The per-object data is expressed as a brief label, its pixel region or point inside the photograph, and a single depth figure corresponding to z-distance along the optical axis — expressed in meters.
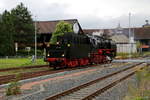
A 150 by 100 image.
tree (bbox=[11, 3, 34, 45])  73.31
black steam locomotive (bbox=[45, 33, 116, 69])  26.23
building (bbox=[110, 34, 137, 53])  89.94
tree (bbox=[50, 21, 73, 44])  66.93
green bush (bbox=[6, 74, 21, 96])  13.01
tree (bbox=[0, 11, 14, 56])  62.97
